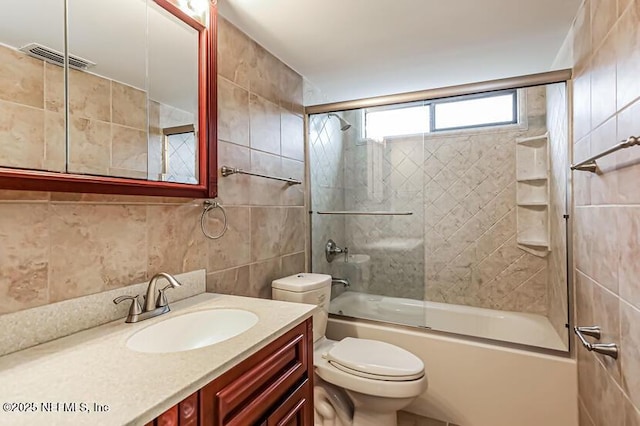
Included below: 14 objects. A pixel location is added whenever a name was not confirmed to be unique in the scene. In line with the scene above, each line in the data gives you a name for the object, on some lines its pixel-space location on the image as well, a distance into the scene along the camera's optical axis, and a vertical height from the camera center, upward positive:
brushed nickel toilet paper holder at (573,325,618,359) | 1.15 -0.49
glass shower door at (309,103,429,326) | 2.51 +0.05
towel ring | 1.53 +0.01
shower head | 2.51 +0.71
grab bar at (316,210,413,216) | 2.52 +0.01
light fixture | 1.38 +0.91
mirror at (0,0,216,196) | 0.88 +0.41
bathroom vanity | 0.64 -0.37
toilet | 1.58 -0.80
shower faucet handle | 2.59 -0.29
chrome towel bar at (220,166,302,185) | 1.64 +0.23
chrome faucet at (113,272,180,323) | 1.13 -0.31
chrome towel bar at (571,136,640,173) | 0.92 +0.20
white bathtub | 2.29 -0.78
